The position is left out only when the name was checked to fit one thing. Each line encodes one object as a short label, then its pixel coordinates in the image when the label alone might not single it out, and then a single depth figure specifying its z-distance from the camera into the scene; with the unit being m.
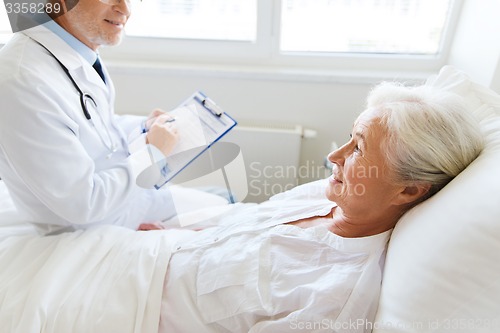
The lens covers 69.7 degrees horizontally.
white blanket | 0.85
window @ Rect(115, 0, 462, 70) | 1.65
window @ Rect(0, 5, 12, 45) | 1.68
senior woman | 0.80
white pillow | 0.65
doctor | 0.91
